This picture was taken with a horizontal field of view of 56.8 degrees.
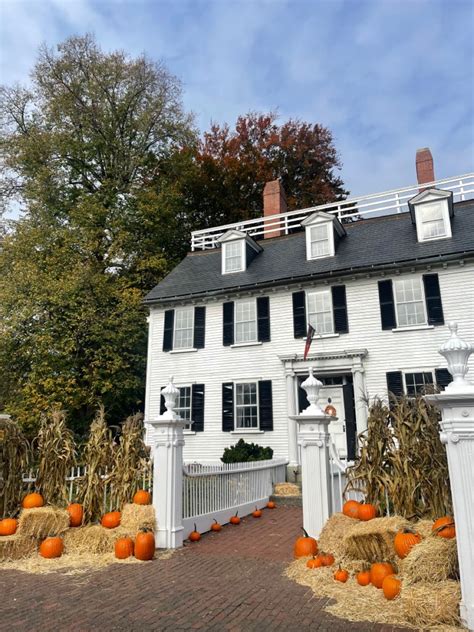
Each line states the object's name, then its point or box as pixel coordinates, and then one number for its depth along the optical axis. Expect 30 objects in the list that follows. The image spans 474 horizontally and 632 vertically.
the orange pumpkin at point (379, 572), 4.36
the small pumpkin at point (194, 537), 7.01
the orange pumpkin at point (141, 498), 6.70
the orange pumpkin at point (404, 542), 4.40
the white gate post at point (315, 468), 5.94
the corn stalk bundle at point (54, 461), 6.84
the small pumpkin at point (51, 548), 5.94
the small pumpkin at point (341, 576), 4.66
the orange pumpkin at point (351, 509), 5.47
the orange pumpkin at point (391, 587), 4.04
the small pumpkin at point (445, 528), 4.30
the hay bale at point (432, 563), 4.02
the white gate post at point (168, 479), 6.57
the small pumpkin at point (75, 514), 6.46
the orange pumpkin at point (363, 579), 4.50
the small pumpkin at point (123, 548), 5.91
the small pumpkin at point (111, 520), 6.37
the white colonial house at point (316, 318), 13.06
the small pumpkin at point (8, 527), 6.14
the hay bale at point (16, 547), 5.93
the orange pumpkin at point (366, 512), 5.22
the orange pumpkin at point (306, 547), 5.51
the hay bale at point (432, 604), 3.61
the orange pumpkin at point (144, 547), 5.88
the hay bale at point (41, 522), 6.14
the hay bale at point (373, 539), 4.64
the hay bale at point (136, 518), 6.32
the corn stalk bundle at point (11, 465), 6.67
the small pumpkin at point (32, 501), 6.45
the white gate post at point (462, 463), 3.55
